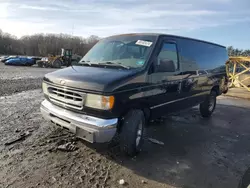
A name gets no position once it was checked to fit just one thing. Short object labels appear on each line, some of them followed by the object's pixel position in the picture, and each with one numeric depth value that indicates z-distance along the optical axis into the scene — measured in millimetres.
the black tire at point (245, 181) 2623
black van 2994
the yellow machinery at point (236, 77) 12261
